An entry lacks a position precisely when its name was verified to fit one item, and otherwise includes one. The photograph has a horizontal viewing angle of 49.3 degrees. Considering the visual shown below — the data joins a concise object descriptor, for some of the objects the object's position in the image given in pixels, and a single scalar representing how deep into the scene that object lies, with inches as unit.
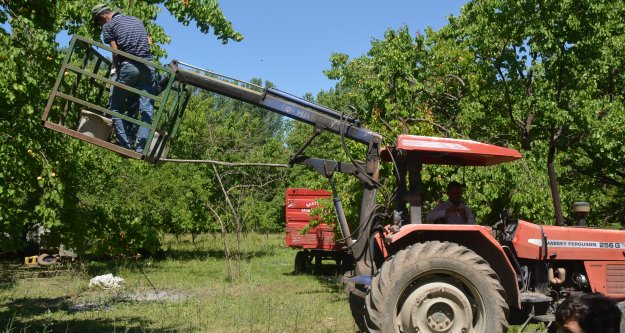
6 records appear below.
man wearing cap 279.6
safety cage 271.4
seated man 336.8
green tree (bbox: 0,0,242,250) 291.4
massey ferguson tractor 288.0
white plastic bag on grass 631.4
